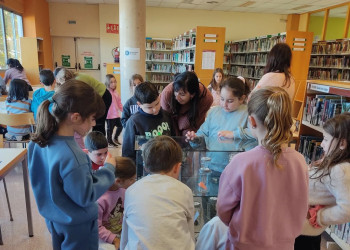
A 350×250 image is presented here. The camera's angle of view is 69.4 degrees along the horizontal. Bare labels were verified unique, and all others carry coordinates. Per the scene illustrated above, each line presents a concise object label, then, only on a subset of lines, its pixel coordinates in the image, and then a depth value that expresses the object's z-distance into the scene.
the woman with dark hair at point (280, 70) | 2.56
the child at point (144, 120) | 1.88
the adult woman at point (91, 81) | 2.92
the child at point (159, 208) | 1.01
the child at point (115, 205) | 1.49
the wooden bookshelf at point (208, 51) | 5.86
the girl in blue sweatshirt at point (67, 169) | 1.10
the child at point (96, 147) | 1.93
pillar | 4.55
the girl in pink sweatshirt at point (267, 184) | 0.97
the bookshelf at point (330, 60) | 7.17
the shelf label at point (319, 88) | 2.35
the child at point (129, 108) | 2.71
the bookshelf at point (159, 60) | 8.97
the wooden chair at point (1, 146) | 2.29
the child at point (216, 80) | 4.39
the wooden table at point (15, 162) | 1.79
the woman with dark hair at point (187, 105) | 2.23
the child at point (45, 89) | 3.23
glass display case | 1.46
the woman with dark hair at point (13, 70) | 5.89
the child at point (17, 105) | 3.34
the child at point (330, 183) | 1.32
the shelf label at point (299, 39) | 5.68
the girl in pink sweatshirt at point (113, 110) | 4.61
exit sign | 8.98
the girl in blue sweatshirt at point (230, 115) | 1.82
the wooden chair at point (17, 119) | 3.04
